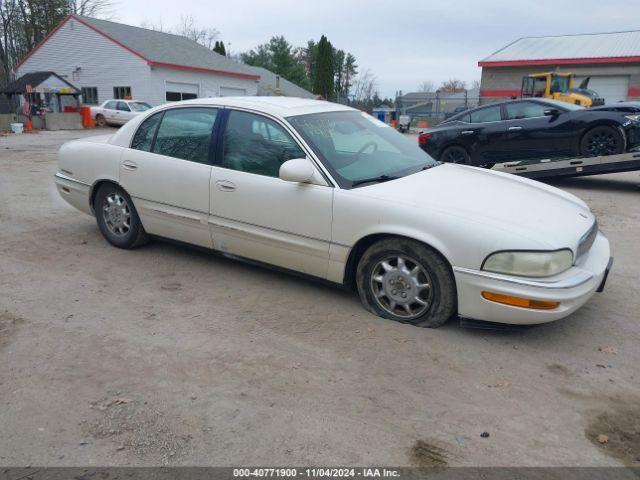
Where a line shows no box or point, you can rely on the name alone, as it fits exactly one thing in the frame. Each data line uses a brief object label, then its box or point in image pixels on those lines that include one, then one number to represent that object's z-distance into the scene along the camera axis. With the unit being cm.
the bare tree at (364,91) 6775
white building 3147
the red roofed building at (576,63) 3306
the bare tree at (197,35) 6862
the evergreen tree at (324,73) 5459
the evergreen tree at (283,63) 6250
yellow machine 2262
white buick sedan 343
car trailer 873
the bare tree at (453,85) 8594
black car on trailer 909
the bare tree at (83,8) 4478
